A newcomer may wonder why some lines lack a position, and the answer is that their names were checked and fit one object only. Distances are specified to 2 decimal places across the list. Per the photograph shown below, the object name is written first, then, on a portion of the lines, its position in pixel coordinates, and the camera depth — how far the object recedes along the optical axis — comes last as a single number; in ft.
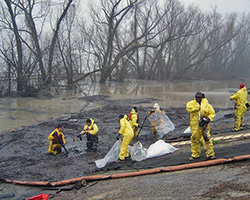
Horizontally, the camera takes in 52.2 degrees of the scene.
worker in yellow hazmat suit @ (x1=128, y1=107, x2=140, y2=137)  27.98
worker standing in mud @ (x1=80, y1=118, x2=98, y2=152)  25.39
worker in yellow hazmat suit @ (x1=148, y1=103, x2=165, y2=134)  28.85
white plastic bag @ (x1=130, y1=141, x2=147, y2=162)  20.97
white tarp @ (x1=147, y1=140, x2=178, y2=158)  21.18
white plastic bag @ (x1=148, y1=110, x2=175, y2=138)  28.78
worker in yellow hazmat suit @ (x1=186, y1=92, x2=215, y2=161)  16.94
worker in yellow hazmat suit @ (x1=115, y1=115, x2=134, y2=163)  21.57
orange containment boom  15.83
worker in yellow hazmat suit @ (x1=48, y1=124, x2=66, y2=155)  24.68
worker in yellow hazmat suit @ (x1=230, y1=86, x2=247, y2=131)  26.37
